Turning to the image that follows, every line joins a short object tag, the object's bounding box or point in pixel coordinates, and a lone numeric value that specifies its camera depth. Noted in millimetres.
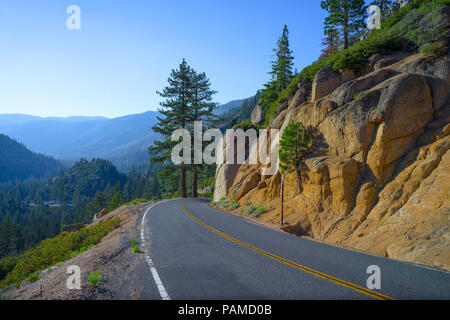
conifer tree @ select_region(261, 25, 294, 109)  33812
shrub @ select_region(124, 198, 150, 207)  29662
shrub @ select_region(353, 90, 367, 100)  14095
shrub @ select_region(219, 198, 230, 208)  22738
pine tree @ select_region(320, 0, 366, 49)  29172
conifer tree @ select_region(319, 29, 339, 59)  48722
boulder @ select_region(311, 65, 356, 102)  17672
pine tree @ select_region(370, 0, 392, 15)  33088
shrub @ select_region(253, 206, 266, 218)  16817
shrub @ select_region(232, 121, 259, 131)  31541
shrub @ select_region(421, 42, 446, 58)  13172
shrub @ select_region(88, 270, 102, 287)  5765
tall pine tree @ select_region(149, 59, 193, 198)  32812
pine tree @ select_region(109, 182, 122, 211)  58881
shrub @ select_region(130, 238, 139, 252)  8706
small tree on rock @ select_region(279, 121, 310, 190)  16094
